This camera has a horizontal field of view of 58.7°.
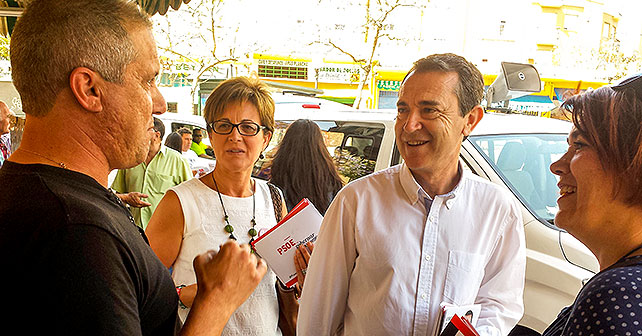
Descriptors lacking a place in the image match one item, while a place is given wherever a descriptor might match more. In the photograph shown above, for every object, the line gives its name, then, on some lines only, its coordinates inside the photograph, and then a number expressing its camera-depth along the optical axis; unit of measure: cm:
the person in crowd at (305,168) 362
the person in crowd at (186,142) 780
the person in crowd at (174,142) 680
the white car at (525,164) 329
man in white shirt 191
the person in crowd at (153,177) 471
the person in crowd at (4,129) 502
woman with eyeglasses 235
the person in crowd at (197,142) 864
